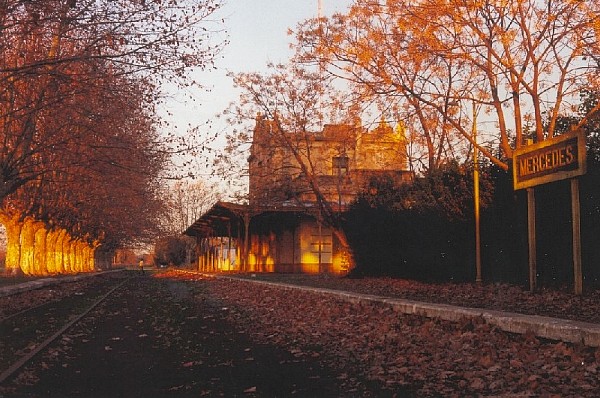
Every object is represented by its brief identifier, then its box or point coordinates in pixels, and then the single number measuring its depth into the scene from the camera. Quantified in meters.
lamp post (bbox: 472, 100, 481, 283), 19.47
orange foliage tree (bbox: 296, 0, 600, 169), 17.41
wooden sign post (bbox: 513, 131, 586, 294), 12.95
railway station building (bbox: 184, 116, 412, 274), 27.11
